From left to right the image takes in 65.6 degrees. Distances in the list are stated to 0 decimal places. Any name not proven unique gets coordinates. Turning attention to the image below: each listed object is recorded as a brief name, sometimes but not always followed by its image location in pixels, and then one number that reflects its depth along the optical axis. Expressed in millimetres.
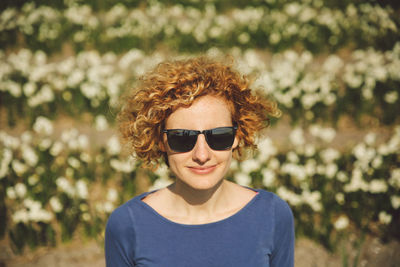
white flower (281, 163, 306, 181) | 3291
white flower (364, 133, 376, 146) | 3510
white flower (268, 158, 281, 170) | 3430
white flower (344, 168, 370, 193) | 3199
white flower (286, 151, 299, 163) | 3457
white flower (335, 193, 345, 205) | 3172
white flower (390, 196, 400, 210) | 3027
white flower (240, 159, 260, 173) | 3316
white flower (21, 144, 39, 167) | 3457
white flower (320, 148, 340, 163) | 3400
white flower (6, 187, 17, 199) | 3136
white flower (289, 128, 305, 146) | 3611
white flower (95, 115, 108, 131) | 4062
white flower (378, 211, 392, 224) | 3049
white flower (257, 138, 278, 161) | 3451
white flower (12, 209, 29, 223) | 2990
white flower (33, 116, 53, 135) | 3723
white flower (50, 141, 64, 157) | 3578
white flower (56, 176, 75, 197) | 3213
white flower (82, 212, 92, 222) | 3183
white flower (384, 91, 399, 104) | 4262
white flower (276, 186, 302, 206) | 3158
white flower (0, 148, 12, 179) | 3334
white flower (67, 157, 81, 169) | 3449
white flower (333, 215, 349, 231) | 2990
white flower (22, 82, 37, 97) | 4418
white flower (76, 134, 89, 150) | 3617
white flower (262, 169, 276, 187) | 3225
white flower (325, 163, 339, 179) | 3320
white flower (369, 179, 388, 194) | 3172
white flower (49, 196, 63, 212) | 3143
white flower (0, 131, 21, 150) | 3519
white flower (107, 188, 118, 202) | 3187
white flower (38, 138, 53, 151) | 3634
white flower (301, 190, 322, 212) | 3131
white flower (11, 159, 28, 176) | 3383
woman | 1431
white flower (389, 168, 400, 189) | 3137
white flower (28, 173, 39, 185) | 3322
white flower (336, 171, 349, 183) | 3262
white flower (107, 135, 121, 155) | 3555
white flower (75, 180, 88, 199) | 3209
